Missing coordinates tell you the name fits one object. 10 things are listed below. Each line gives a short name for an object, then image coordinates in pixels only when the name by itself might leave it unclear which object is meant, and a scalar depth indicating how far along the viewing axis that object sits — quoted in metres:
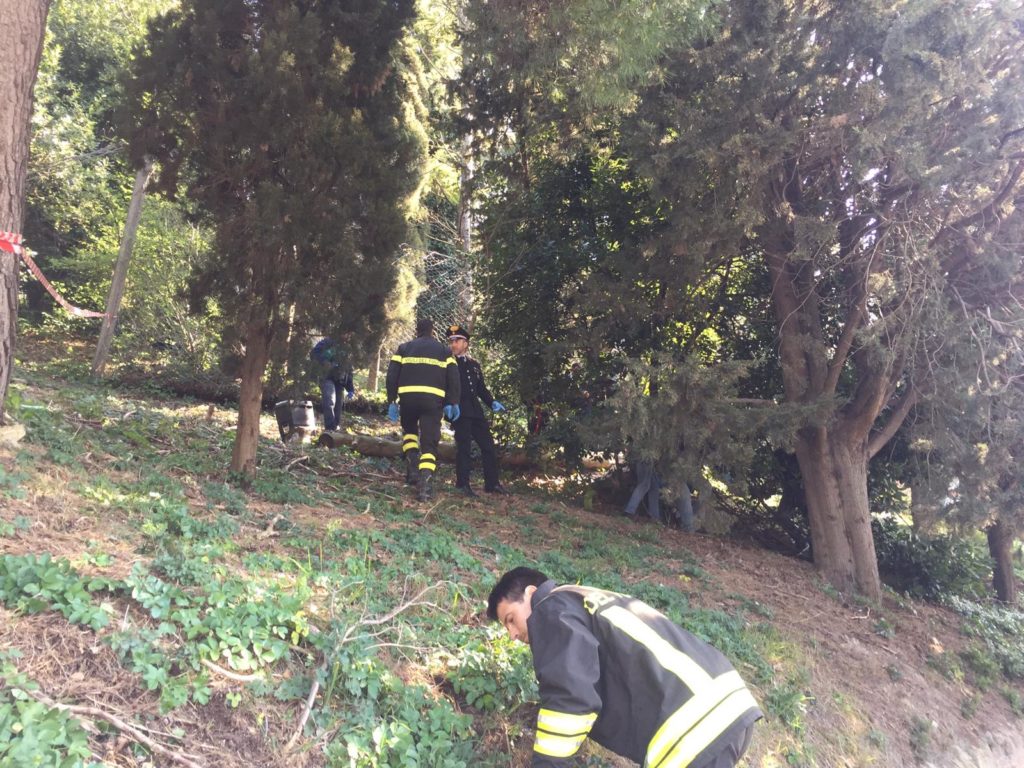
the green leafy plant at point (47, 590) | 2.72
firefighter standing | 7.18
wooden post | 10.60
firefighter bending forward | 2.51
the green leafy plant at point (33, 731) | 2.06
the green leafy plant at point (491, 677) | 3.38
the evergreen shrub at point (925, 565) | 9.38
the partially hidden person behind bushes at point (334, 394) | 9.81
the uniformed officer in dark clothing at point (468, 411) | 7.98
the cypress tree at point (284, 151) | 5.51
